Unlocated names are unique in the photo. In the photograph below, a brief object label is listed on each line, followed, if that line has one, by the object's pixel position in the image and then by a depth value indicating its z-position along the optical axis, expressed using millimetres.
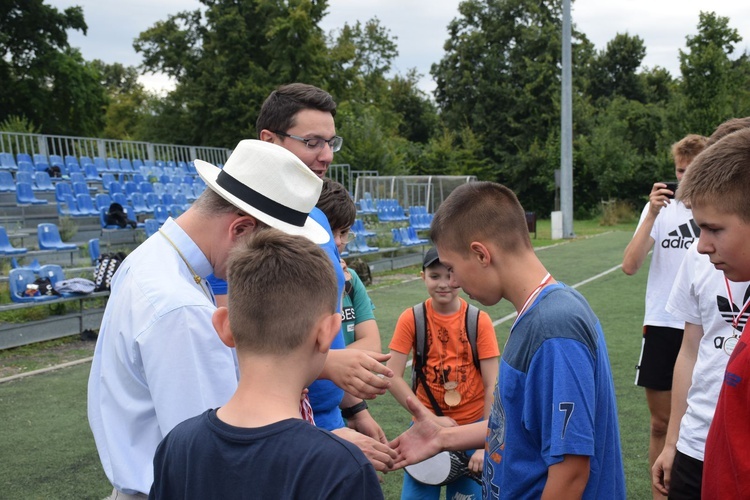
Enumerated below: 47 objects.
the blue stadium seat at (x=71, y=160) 19047
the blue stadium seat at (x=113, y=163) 21000
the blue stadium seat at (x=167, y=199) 17703
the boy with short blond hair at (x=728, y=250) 1760
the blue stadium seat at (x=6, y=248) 11719
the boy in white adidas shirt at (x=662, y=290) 4363
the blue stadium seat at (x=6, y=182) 16156
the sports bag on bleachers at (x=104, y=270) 10141
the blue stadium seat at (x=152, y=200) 17544
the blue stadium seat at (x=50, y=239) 13023
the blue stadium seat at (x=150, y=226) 14227
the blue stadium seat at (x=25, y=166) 17367
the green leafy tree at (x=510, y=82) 48125
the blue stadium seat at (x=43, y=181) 17156
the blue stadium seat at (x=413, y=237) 18984
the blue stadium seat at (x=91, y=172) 19281
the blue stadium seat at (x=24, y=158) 17891
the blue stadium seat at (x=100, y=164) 20356
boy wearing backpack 3682
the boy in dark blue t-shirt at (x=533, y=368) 1956
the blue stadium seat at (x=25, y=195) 15406
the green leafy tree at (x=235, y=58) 43000
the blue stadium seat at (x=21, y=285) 9336
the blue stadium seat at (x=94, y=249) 12500
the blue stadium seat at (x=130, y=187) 18250
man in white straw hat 1729
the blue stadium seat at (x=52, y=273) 10125
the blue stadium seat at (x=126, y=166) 20917
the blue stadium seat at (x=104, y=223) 15417
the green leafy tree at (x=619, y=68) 59891
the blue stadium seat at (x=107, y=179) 18397
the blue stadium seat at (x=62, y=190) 16266
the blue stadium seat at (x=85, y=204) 16016
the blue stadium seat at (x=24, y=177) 16266
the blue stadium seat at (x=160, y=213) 16016
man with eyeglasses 2680
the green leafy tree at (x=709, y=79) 34625
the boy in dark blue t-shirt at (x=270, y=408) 1442
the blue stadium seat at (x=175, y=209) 17072
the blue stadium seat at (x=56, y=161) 18809
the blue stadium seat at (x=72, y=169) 18633
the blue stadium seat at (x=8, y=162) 17328
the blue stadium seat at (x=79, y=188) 16953
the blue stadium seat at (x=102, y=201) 16453
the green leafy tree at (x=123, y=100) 58031
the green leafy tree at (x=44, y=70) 37969
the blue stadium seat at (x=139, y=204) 16941
